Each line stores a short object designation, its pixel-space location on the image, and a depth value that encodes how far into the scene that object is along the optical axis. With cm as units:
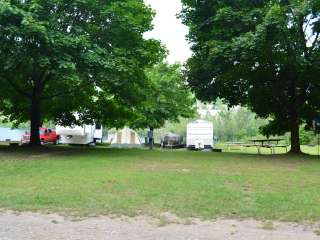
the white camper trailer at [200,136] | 4019
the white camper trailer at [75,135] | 3919
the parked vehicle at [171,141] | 4182
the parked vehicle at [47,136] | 4097
